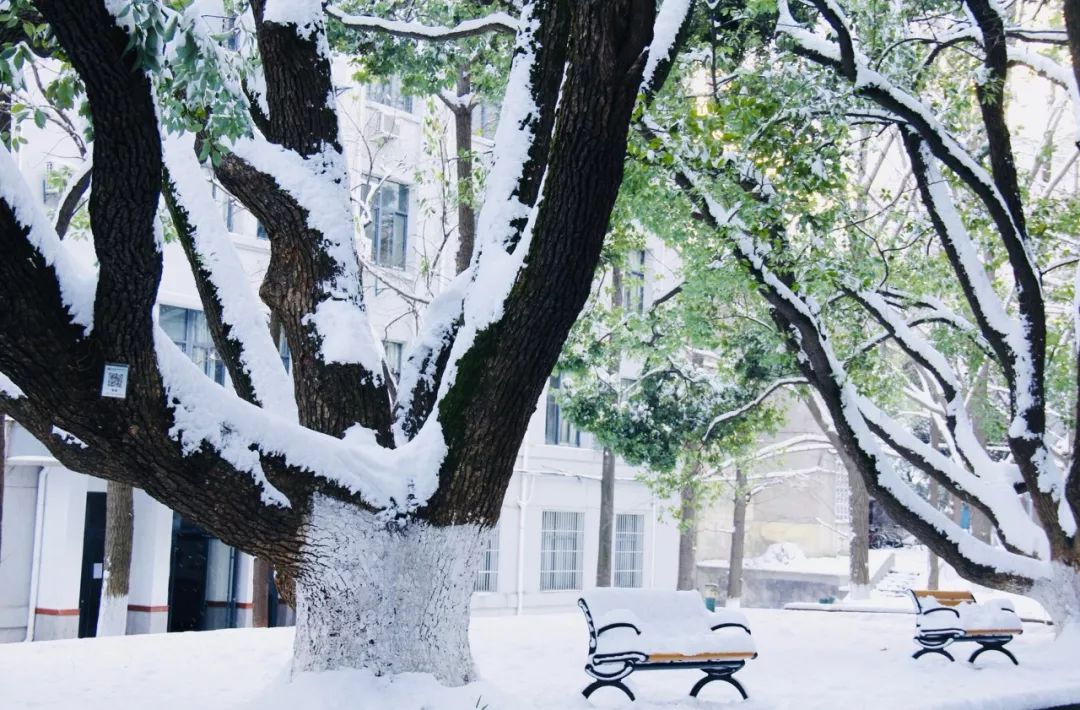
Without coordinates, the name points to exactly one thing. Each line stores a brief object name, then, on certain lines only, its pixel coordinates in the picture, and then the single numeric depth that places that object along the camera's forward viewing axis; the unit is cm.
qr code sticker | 605
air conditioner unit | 2407
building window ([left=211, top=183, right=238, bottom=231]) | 2237
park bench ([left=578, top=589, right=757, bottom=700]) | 845
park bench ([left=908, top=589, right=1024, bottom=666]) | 1123
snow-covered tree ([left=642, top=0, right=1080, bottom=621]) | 1205
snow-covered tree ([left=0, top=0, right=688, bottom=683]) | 580
